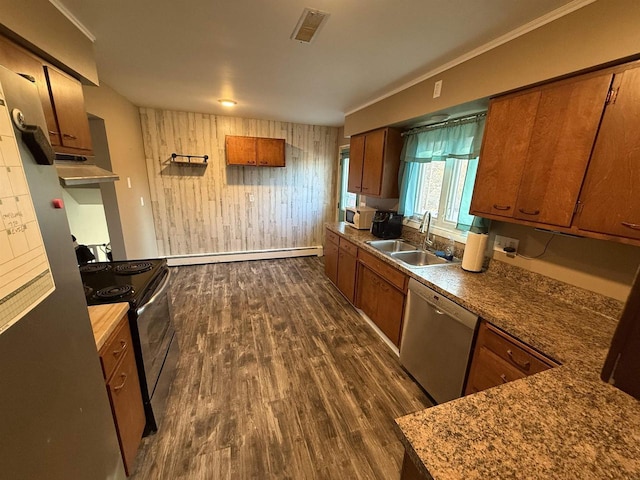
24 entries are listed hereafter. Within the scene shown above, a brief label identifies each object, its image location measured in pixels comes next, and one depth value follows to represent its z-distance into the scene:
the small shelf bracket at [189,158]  4.00
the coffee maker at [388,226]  3.05
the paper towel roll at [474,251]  1.94
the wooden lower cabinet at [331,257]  3.63
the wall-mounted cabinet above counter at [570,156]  1.15
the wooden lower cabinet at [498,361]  1.25
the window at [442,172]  2.17
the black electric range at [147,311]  1.44
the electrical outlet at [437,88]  2.05
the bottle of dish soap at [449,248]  2.39
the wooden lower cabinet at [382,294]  2.26
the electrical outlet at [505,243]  1.88
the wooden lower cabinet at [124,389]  1.15
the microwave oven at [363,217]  3.43
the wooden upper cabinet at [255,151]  4.13
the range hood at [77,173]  1.36
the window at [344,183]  4.68
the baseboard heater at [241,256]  4.45
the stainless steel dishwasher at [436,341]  1.61
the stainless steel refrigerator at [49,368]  0.53
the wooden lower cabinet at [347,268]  3.06
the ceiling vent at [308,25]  1.46
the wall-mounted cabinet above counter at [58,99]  1.29
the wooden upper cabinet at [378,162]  2.89
